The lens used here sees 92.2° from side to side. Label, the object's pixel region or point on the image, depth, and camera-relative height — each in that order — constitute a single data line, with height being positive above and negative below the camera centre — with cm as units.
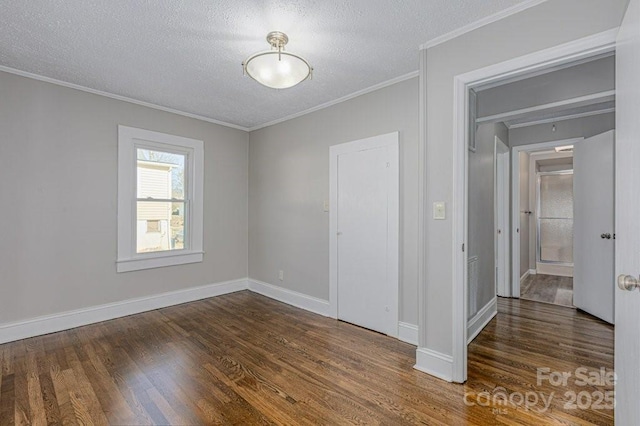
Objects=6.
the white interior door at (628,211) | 119 +2
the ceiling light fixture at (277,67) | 213 +105
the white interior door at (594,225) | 345 -12
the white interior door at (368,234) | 310 -21
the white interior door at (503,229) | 448 -21
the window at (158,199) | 364 +18
